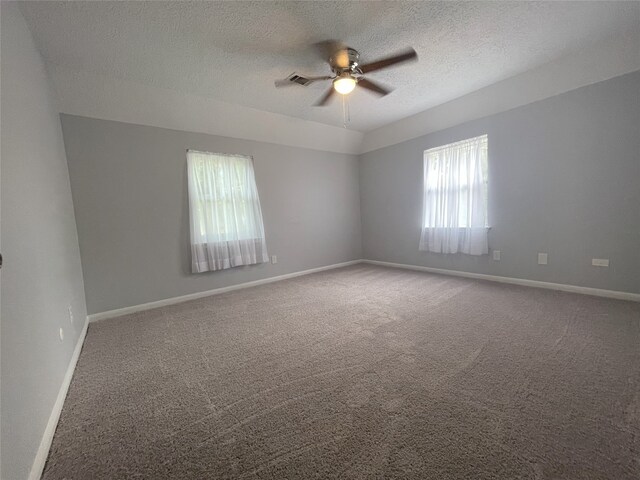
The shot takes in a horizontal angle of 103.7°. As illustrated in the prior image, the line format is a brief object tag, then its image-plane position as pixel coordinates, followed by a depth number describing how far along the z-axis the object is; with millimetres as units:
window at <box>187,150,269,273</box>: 3408
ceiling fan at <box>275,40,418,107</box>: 2160
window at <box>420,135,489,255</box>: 3564
